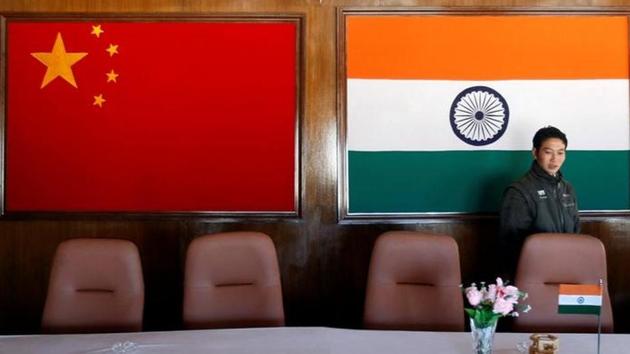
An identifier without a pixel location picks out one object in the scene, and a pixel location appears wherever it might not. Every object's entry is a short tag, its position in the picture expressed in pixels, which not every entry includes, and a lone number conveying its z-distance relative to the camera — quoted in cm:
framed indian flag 354
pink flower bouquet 179
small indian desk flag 181
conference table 199
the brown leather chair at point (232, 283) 253
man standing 309
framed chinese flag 353
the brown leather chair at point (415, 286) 253
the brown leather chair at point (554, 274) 247
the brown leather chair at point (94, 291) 247
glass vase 185
